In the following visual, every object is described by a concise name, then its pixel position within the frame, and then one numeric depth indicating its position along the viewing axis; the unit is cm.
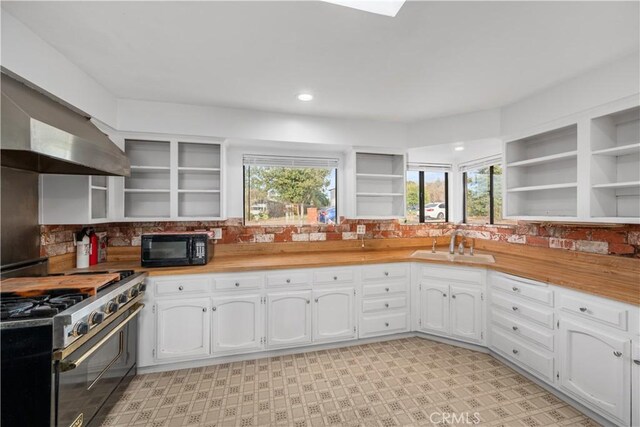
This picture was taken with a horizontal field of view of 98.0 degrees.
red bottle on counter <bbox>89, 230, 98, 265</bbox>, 256
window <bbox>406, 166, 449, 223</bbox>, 394
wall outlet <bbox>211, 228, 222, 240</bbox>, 306
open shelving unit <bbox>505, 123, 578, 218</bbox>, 255
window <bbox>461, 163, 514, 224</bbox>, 352
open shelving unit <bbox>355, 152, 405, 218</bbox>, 346
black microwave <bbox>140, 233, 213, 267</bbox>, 249
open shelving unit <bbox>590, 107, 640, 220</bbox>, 211
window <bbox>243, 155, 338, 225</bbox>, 331
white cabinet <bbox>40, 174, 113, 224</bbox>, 218
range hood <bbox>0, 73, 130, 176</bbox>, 119
